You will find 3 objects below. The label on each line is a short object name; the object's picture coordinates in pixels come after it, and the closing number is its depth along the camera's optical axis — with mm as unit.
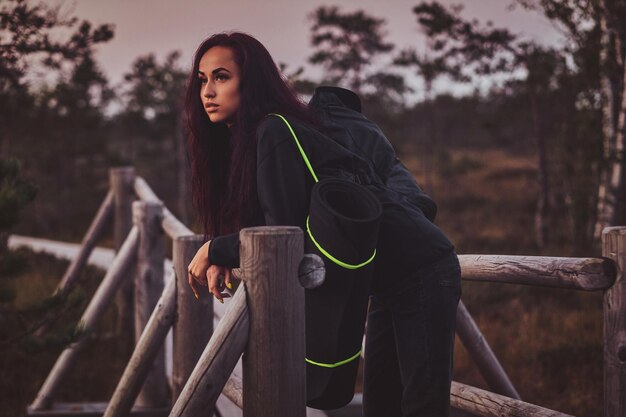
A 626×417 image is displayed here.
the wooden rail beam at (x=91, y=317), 4543
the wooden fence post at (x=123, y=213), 6191
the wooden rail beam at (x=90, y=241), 6082
